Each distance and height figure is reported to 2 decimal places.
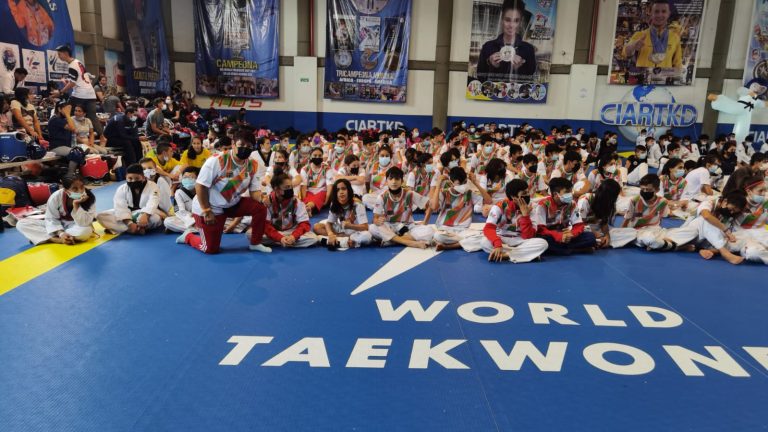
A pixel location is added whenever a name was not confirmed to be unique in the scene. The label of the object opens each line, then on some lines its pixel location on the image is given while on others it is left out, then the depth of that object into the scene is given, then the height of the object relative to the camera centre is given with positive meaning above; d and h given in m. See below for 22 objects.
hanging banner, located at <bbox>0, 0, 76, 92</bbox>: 9.02 +1.02
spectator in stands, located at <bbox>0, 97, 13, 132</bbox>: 8.16 -0.36
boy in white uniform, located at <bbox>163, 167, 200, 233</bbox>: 6.00 -1.32
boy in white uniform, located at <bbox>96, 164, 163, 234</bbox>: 5.94 -1.26
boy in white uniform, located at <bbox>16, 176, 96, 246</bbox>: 5.51 -1.32
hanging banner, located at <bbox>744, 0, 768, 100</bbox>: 16.25 +1.94
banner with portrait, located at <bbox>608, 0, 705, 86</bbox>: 16.41 +2.24
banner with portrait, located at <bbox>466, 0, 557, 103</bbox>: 16.59 +1.86
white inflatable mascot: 15.38 +0.26
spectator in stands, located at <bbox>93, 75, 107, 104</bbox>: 11.47 +0.19
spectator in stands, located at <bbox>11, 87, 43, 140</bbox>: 8.38 -0.34
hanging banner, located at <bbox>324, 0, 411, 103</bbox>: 16.55 +1.71
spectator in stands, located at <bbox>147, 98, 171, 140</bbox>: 11.09 -0.53
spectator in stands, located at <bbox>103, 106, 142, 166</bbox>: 9.75 -0.70
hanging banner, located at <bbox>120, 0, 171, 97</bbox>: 13.68 +1.34
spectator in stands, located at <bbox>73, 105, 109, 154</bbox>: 9.09 -0.63
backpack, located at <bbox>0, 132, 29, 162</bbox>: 7.63 -0.78
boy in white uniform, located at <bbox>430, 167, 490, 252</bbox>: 5.71 -1.19
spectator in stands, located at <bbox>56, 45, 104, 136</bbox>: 9.16 +0.14
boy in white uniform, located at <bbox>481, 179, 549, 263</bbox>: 5.32 -1.27
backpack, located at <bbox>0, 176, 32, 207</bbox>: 6.46 -1.23
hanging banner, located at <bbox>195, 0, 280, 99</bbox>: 16.53 +1.64
